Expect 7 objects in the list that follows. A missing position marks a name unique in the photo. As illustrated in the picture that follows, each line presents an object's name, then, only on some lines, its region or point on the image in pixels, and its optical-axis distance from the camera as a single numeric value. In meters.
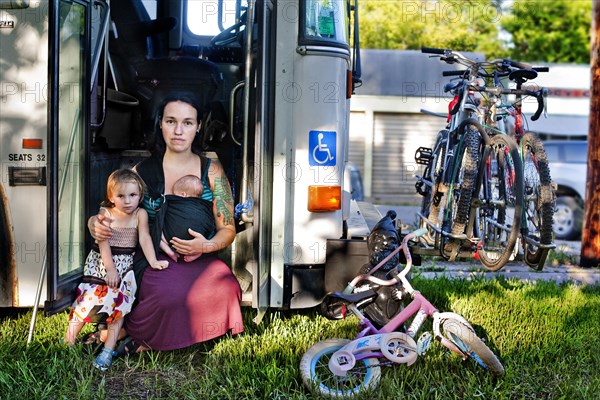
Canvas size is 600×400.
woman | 5.32
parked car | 14.09
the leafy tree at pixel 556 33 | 37.16
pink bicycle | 4.69
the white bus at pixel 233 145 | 5.18
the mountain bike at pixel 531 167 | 5.70
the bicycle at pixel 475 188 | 5.82
